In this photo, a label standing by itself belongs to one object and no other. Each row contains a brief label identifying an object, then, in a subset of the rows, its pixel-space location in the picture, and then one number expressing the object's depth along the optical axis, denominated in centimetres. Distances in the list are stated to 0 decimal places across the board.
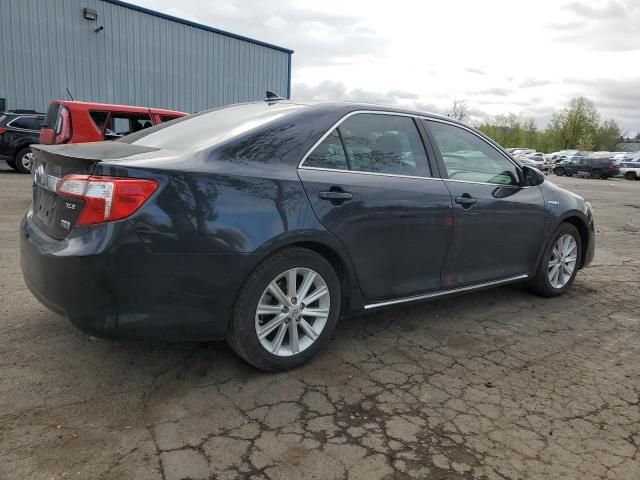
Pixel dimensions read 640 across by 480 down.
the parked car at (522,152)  5397
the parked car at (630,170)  3288
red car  891
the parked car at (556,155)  4894
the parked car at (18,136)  1297
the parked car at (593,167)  3259
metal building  1927
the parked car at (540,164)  4032
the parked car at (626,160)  3425
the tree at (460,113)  6698
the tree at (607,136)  7931
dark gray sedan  257
